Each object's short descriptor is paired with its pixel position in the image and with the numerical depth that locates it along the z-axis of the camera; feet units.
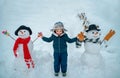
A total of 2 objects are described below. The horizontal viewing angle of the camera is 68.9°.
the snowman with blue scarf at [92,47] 6.15
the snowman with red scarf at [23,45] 6.12
